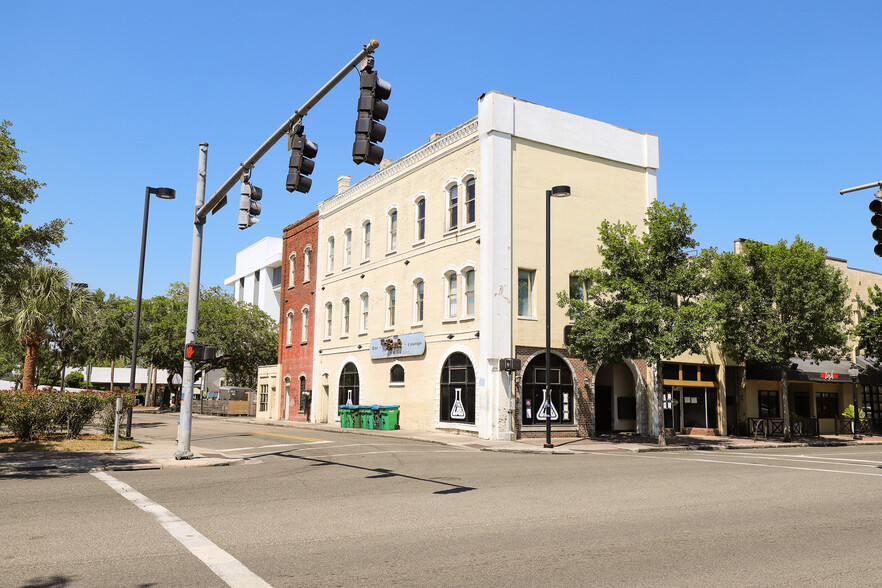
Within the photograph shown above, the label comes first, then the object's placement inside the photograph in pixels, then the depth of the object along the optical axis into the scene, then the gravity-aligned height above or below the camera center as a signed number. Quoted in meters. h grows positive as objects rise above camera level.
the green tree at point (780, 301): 27.11 +3.57
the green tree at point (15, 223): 14.80 +3.63
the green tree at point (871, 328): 32.28 +2.98
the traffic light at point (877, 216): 12.36 +3.14
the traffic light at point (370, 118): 9.45 +3.67
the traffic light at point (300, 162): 10.73 +3.50
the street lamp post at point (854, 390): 31.58 +0.12
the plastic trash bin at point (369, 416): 31.11 -1.28
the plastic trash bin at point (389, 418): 30.38 -1.33
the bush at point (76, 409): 19.23 -0.71
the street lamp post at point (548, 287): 21.78 +3.27
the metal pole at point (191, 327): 16.19 +1.38
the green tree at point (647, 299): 23.05 +3.17
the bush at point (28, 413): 18.03 -0.77
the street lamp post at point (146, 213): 21.92 +5.67
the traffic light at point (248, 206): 13.61 +3.53
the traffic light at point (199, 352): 15.44 +0.75
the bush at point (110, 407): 19.86 -0.66
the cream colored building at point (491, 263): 26.39 +5.18
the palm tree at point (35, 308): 23.84 +2.67
